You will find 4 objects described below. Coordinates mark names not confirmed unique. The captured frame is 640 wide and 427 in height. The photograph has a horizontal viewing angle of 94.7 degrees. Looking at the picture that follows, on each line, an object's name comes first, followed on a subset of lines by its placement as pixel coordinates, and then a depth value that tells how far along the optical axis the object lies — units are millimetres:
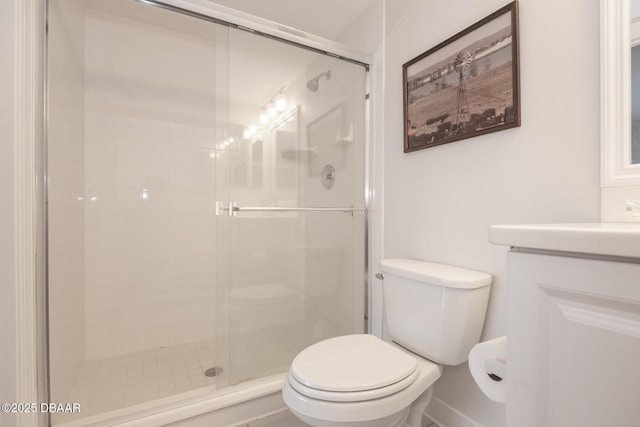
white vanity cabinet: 426
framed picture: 1052
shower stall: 1502
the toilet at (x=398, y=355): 868
